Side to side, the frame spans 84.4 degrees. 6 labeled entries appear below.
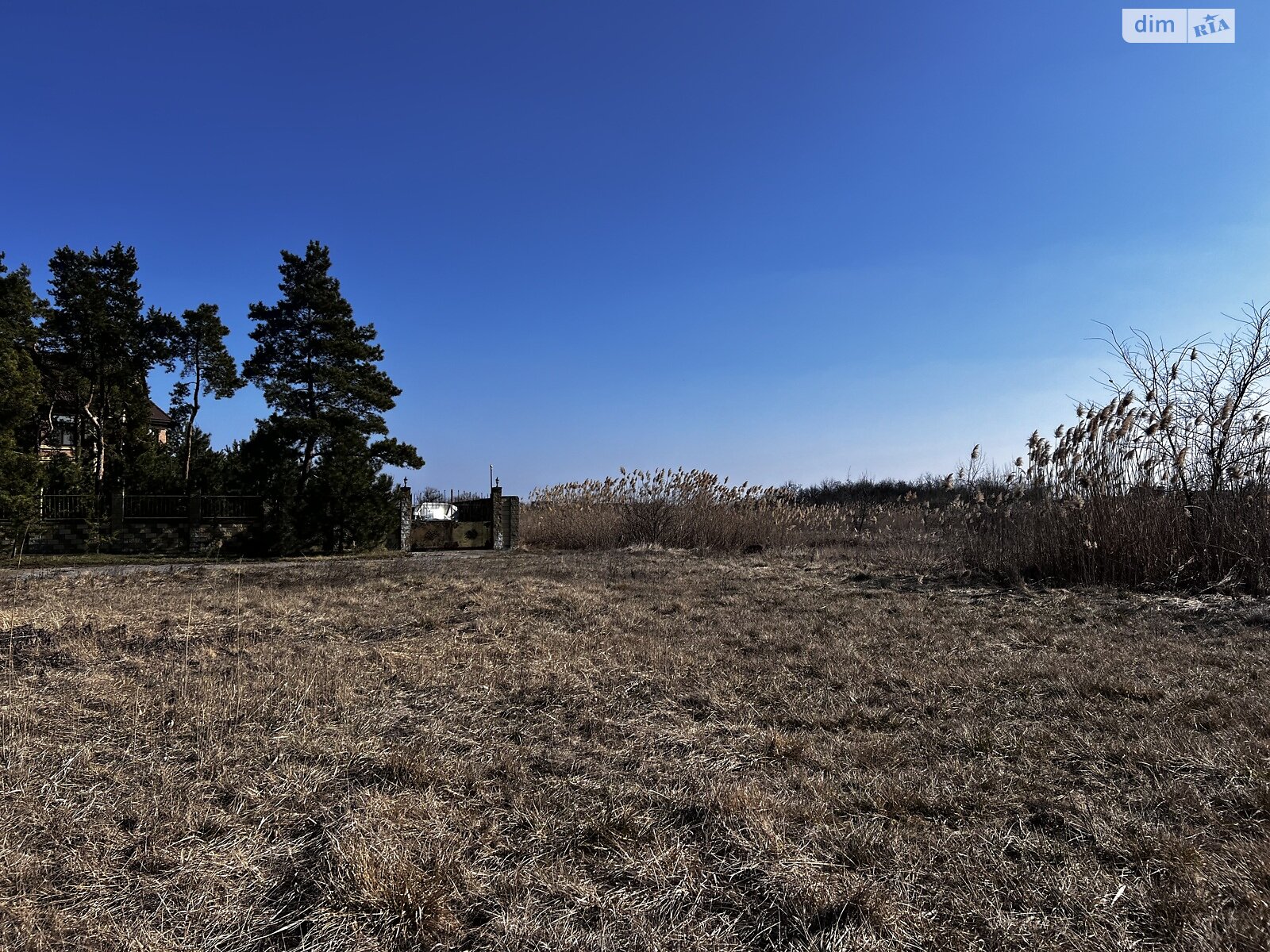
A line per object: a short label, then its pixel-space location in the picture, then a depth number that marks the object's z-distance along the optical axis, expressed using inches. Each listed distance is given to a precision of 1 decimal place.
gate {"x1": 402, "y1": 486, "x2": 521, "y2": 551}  690.2
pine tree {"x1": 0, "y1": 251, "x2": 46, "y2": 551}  556.1
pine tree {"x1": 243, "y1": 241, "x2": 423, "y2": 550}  627.8
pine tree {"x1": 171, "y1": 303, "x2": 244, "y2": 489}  873.5
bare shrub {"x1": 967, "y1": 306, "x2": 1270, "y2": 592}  294.5
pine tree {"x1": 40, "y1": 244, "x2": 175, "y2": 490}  729.0
